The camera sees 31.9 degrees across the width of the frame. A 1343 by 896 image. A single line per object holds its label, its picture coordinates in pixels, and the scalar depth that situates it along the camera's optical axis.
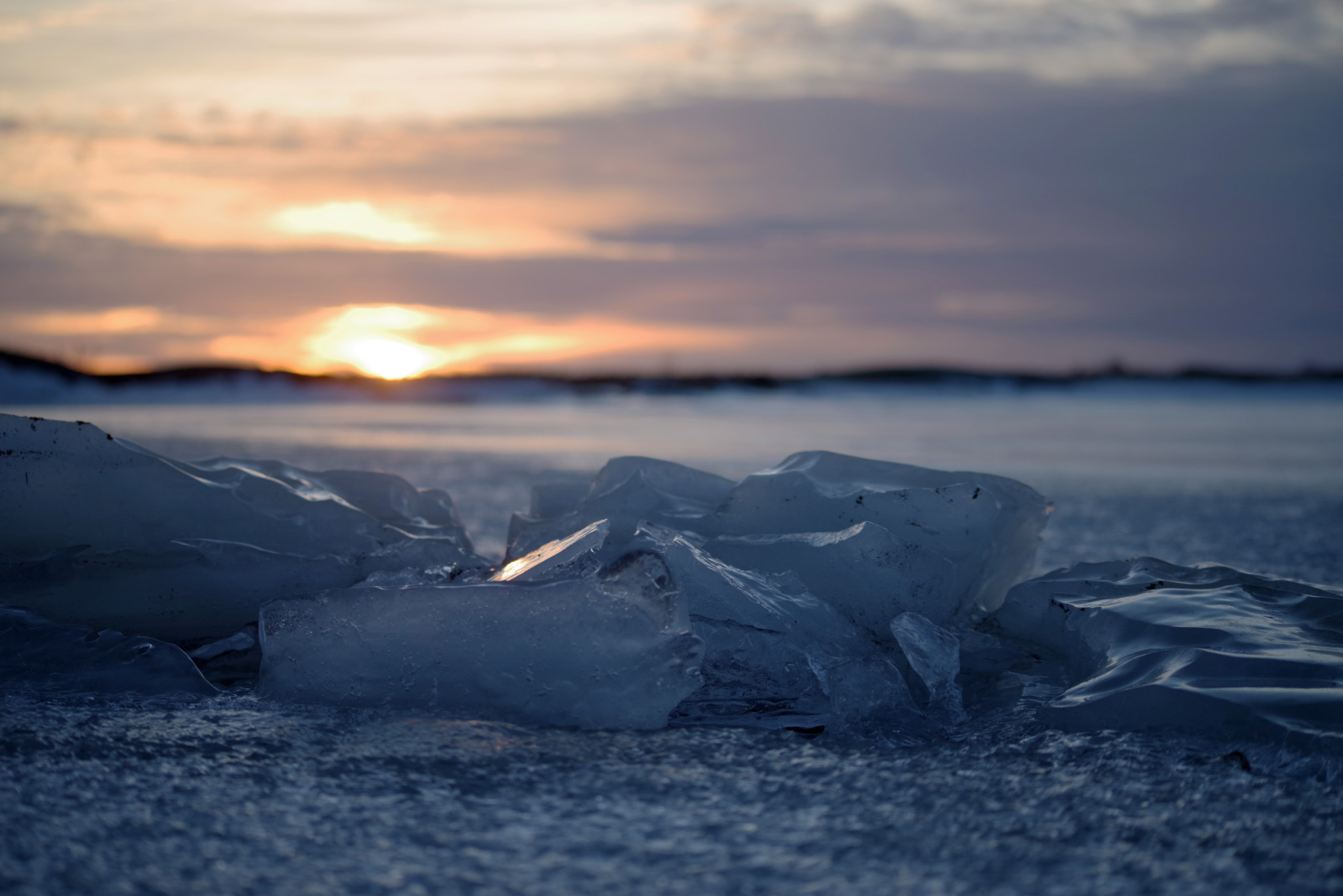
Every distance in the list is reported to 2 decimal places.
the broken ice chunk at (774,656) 1.44
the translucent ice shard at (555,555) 1.52
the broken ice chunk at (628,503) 1.70
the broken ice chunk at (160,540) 1.59
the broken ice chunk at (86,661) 1.47
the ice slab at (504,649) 1.42
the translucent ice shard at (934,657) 1.46
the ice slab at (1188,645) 1.39
